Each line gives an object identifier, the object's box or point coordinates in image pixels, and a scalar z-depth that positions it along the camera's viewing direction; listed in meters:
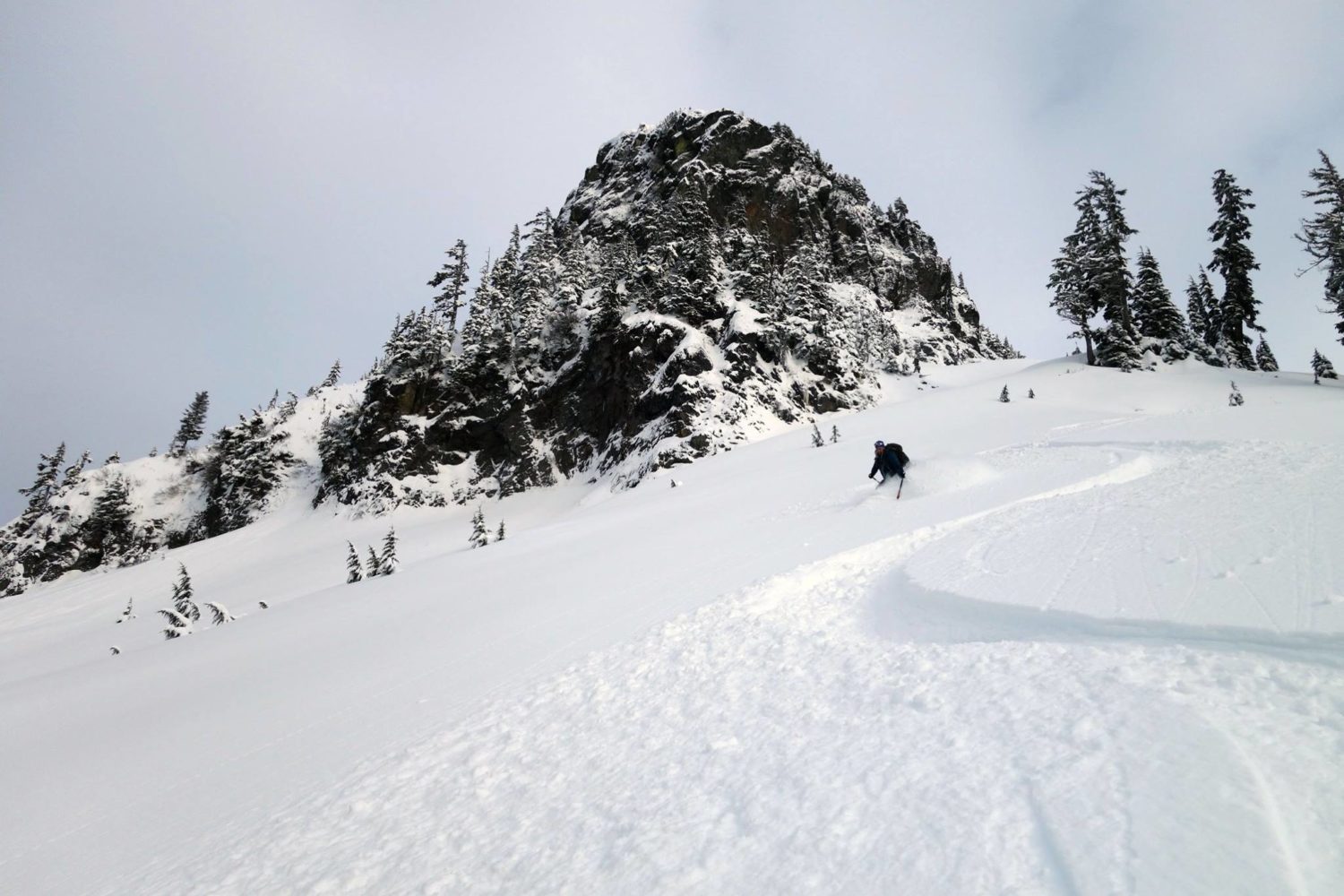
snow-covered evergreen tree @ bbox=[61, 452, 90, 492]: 49.62
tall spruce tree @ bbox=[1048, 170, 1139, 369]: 37.50
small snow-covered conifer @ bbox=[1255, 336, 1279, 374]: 49.75
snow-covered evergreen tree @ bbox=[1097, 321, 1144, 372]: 35.91
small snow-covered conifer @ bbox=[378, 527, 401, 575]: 15.59
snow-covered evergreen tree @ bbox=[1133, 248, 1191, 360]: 37.22
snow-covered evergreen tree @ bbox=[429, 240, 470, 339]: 59.06
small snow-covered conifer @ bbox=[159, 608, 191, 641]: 14.73
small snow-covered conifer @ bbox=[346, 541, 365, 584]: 16.58
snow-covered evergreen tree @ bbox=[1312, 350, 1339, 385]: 27.65
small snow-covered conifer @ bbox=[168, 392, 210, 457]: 69.81
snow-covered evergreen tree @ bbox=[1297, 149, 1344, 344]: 26.58
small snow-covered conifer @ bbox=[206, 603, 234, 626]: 15.03
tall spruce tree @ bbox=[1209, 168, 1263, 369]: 37.94
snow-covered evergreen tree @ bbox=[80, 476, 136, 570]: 46.09
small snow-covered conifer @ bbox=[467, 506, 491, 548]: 19.48
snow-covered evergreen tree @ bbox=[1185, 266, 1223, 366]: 45.31
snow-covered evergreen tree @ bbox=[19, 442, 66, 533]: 59.56
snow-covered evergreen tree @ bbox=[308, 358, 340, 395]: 72.06
